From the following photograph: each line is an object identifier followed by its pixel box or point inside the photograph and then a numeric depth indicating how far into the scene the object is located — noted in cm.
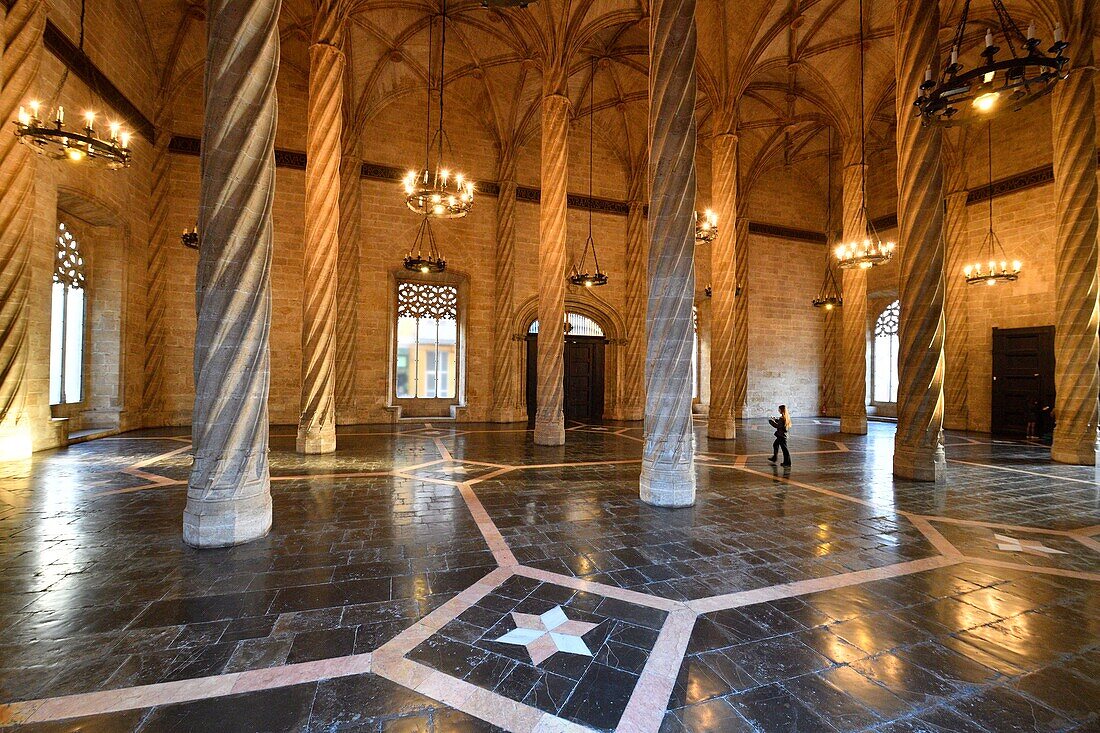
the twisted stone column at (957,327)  1586
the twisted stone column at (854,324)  1443
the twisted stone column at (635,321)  1788
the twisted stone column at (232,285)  452
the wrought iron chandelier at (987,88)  532
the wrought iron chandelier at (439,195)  1033
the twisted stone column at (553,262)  1143
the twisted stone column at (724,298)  1304
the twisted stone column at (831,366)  2117
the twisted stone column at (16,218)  791
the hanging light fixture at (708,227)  1300
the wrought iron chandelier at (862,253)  1260
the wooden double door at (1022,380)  1389
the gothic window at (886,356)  2022
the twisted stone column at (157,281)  1278
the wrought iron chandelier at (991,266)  1366
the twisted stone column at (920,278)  784
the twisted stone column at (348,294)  1425
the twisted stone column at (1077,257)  935
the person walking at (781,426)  893
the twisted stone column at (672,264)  625
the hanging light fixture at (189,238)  1165
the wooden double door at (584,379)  1812
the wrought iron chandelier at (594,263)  1545
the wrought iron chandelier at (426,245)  1571
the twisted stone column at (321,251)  921
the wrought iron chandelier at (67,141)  729
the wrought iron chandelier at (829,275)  2017
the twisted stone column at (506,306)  1645
